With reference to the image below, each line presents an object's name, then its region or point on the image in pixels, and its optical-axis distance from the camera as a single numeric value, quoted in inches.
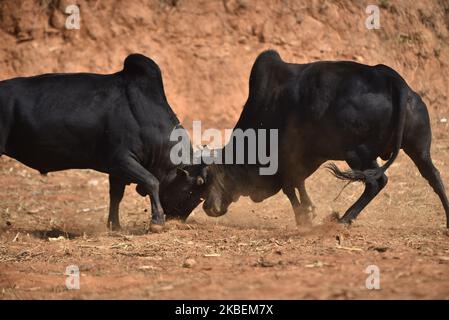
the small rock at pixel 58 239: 620.4
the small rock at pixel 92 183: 914.1
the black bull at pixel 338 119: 597.0
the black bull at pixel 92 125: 645.3
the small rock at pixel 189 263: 498.6
